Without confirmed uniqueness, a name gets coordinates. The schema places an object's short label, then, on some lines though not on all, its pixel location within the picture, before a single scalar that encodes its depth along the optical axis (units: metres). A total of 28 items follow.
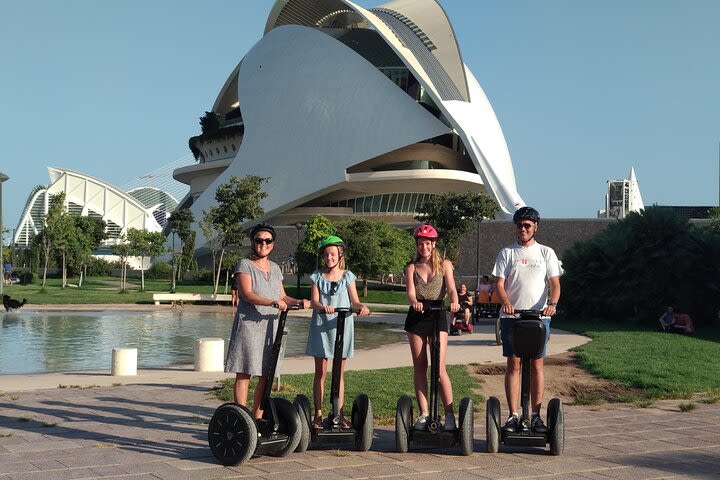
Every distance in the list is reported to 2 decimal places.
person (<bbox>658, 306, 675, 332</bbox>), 18.27
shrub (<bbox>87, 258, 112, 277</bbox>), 65.75
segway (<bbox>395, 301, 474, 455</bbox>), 5.84
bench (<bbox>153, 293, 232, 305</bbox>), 30.14
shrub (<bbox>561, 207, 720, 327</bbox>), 19.75
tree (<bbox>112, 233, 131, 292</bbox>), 48.47
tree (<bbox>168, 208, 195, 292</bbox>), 54.25
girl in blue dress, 6.25
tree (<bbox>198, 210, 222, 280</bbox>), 41.53
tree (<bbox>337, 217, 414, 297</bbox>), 39.53
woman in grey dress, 6.05
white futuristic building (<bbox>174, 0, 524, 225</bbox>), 54.75
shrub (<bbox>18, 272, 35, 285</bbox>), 51.56
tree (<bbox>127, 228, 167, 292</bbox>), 49.78
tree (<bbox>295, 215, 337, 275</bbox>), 41.12
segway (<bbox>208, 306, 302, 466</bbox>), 5.52
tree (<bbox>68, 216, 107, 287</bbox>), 49.64
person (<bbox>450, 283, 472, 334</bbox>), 17.63
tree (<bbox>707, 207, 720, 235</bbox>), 32.47
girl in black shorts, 6.06
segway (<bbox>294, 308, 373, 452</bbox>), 5.96
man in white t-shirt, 6.24
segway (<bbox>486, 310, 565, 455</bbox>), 5.91
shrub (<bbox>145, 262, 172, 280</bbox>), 58.91
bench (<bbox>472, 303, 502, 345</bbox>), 23.17
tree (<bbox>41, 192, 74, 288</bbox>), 44.94
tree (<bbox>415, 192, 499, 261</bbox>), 41.75
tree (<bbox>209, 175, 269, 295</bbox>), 40.44
